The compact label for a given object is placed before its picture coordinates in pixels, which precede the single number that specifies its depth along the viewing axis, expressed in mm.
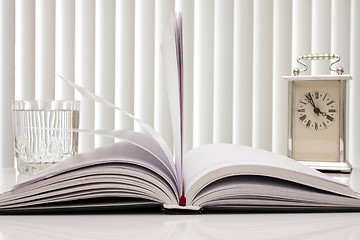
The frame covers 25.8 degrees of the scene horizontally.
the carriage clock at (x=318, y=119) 1159
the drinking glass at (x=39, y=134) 1021
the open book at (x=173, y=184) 794
